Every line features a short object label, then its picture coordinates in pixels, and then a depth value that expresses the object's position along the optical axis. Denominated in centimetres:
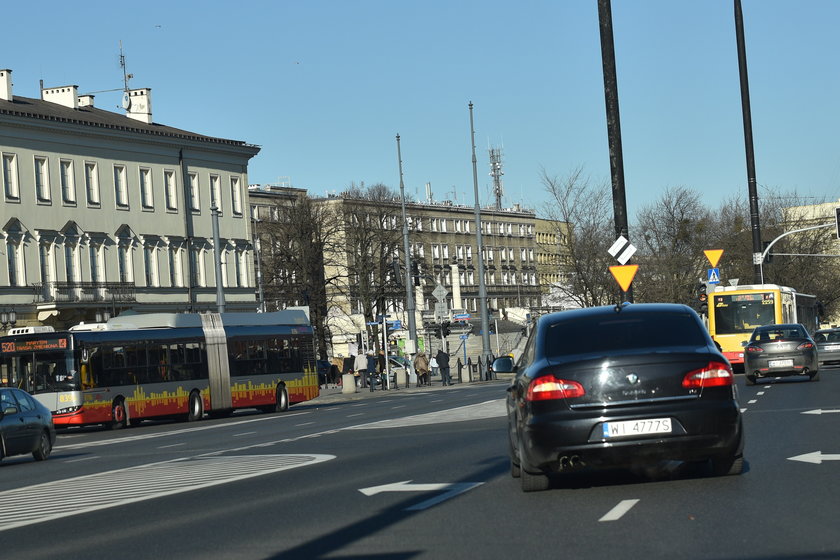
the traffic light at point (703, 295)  5544
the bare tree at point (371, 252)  10569
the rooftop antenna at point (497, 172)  17786
